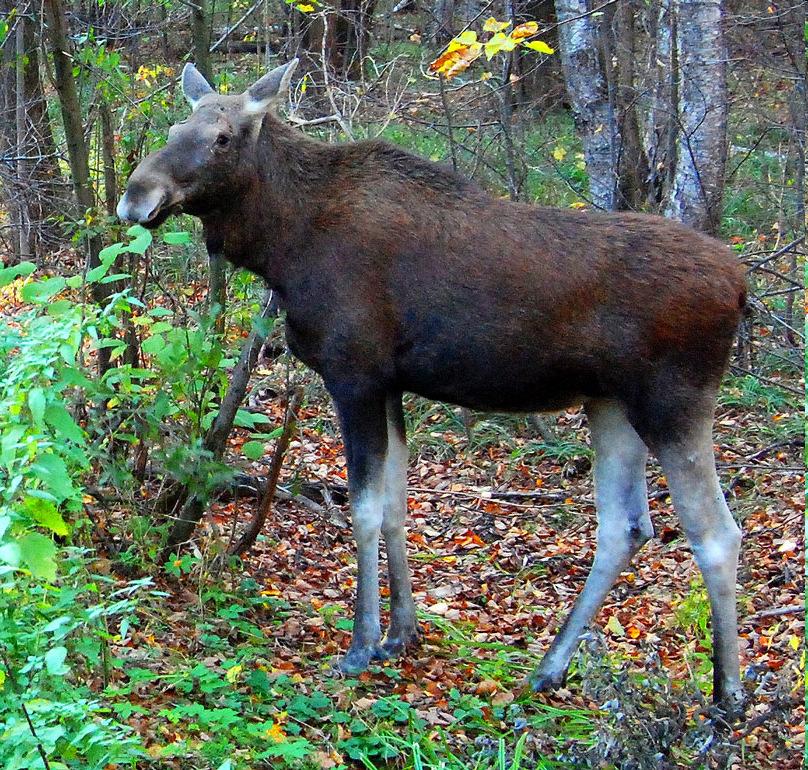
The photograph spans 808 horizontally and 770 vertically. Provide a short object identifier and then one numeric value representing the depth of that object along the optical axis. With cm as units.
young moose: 534
